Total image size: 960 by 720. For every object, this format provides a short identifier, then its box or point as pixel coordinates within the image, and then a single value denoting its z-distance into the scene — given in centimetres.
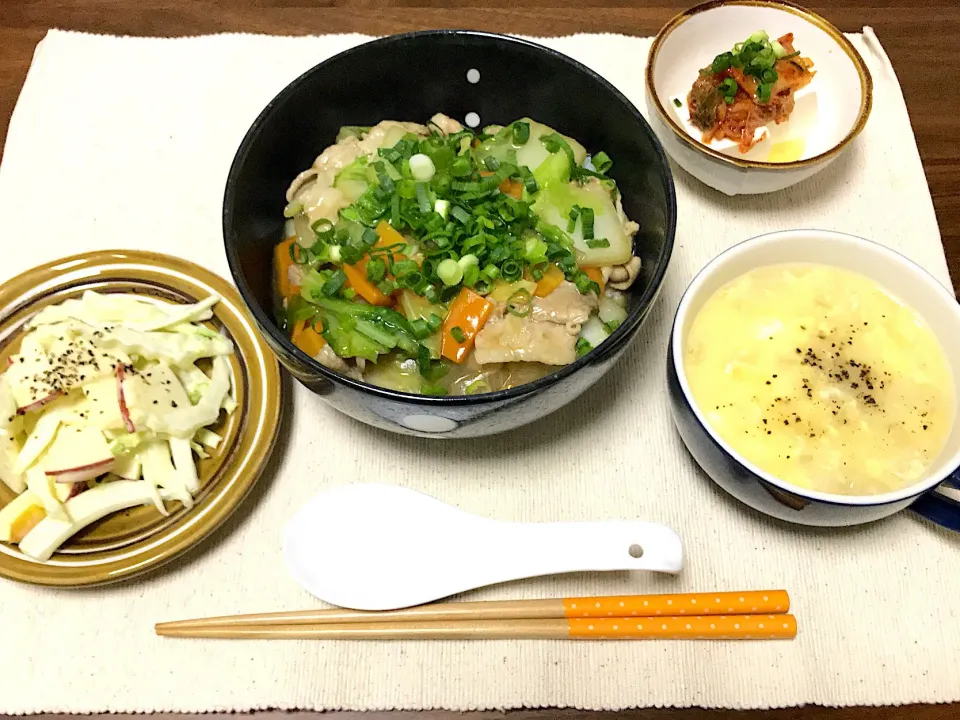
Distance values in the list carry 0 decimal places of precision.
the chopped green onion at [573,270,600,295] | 34
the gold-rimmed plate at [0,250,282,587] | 32
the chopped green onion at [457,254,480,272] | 34
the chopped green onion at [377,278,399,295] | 34
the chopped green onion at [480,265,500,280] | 34
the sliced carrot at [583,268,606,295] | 35
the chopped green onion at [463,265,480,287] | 34
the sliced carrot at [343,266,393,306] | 34
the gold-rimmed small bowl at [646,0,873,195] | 43
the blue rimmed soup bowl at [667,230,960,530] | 31
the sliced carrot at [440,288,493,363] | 33
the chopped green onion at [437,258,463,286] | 33
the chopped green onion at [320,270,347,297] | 34
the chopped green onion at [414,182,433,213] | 35
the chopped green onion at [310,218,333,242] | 35
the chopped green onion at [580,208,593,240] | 35
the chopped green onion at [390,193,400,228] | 35
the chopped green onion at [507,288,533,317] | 34
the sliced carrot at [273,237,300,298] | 36
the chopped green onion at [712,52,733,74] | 44
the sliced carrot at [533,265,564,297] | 34
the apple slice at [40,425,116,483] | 33
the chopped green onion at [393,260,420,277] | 34
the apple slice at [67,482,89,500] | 33
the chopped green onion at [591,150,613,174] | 38
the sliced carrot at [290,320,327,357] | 34
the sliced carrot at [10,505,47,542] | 32
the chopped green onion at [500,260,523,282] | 34
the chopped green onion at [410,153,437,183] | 36
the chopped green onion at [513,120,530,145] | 38
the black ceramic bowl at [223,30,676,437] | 31
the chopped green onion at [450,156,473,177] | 36
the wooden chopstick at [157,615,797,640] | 32
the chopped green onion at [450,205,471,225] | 35
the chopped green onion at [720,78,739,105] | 44
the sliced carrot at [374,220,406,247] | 35
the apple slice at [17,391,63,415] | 33
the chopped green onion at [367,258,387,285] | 34
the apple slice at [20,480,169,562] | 32
